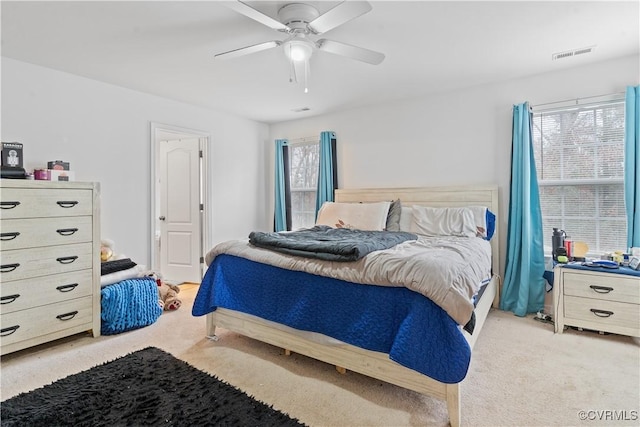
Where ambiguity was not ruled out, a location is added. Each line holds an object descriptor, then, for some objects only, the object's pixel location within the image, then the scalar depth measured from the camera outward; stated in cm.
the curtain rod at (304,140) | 458
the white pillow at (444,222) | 306
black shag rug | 158
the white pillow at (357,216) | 345
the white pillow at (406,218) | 340
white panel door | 431
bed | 152
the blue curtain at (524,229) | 303
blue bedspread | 151
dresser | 218
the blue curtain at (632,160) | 259
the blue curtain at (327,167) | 436
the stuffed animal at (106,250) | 300
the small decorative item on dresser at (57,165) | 278
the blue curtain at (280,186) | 477
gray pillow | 347
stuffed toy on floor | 327
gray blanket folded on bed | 192
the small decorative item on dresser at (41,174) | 261
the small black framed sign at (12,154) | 243
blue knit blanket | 266
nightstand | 238
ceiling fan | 170
